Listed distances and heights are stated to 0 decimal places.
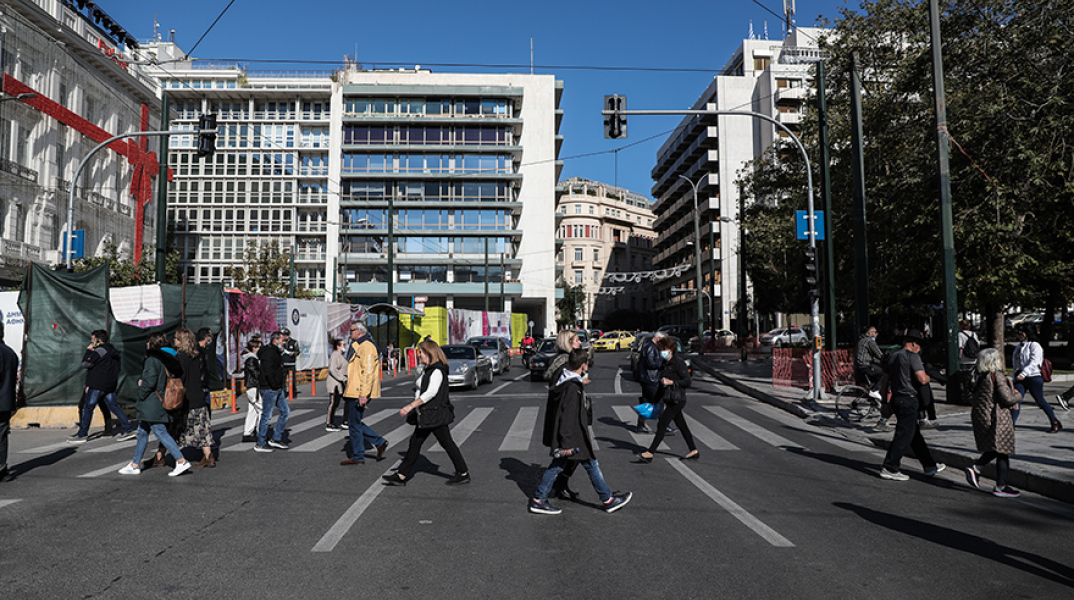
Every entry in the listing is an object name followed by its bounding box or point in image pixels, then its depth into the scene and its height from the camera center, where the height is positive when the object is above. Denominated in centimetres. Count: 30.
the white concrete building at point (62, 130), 3781 +1197
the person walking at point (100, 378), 1173 -77
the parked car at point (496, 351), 2725 -67
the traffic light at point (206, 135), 1645 +452
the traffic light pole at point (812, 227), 1508 +255
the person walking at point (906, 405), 814 -78
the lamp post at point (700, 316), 3906 +107
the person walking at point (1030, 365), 1162 -47
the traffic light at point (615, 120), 1504 +449
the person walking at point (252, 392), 1083 -90
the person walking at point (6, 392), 812 -70
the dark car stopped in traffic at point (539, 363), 2456 -102
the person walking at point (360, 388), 920 -73
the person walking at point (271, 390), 1034 -84
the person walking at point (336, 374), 1187 -68
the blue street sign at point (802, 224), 1688 +261
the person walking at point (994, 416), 737 -83
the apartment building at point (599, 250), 10644 +1262
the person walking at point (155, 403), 851 -85
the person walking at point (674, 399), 948 -86
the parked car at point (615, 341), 5209 -50
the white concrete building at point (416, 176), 6562 +1453
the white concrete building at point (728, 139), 6319 +1959
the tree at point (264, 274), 5097 +415
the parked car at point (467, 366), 2148 -102
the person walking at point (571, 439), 650 -96
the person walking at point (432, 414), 766 -87
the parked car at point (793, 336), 4448 -6
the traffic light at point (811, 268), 1623 +151
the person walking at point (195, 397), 899 -81
